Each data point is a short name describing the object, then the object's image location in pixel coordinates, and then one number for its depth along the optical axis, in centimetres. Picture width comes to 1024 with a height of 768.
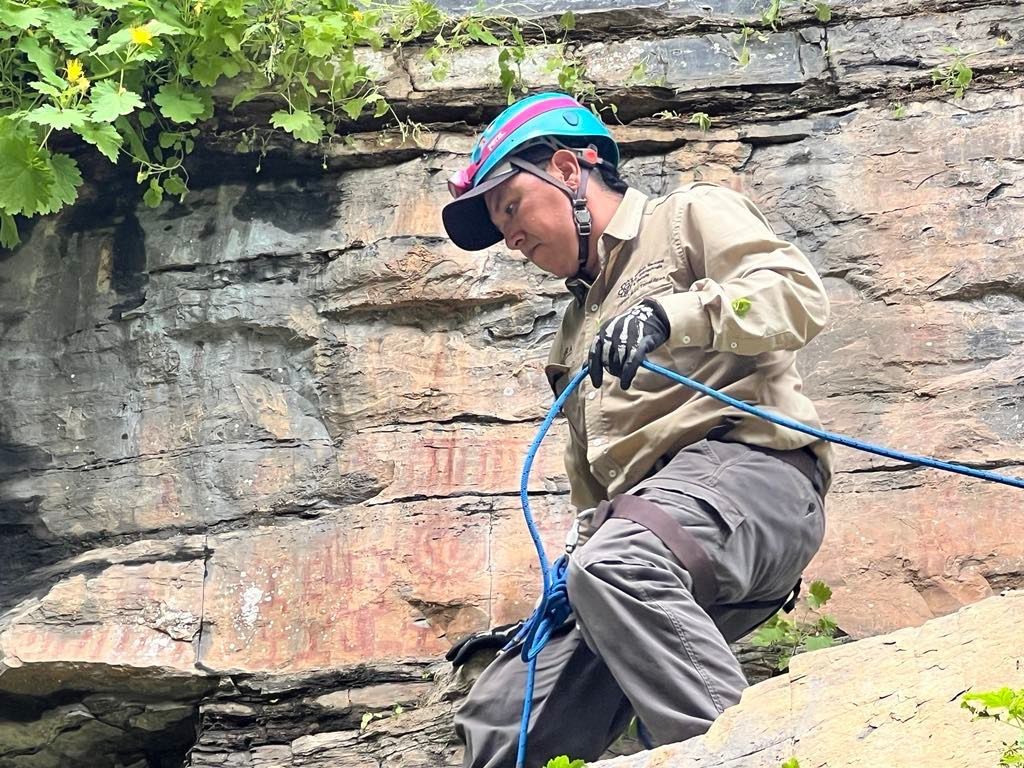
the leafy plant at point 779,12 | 591
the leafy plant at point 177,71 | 526
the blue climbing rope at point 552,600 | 371
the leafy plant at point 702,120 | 579
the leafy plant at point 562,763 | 281
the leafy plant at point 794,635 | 466
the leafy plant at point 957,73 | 570
